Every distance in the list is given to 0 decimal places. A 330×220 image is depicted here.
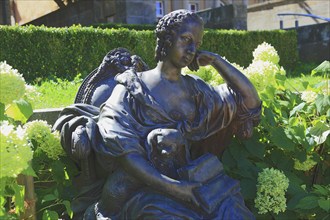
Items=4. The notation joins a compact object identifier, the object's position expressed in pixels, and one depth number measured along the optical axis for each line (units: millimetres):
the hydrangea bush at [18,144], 2045
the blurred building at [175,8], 13359
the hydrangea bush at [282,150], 3129
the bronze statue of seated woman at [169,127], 2438
